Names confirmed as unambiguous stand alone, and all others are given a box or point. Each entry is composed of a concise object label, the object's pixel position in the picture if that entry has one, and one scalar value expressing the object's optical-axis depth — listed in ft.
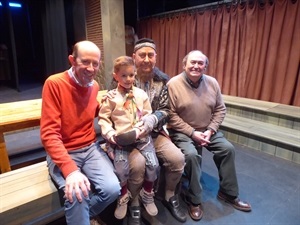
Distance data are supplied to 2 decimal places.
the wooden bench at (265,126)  7.91
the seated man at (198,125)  5.19
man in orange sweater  3.55
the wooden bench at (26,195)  3.51
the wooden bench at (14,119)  5.00
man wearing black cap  4.58
